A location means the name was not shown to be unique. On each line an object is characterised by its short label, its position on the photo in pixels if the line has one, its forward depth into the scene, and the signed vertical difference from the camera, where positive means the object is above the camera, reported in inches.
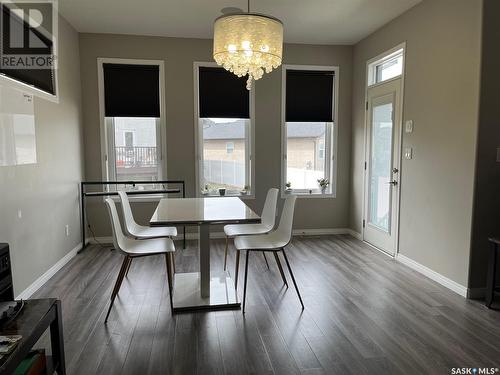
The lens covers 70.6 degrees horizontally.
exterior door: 161.5 -4.2
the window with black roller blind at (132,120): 185.2 +19.7
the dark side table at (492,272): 109.6 -35.6
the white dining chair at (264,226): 132.2 -27.3
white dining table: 99.8 -27.4
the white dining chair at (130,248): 104.6 -28.3
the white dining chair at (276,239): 112.5 -28.1
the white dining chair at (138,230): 126.6 -28.2
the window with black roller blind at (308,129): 200.8 +16.7
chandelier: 101.1 +33.9
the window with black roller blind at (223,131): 192.7 +14.4
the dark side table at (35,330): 57.9 -31.9
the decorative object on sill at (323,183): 208.8 -15.2
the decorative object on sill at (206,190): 196.9 -18.3
